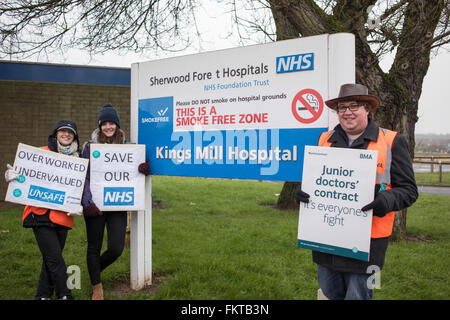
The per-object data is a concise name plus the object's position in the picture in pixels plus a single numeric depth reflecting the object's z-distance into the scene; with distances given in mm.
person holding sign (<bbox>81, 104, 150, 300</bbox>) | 3951
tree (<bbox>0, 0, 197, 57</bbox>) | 6883
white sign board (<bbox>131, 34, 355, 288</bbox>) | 3549
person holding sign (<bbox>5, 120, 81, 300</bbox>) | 3703
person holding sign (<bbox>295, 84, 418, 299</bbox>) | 2521
